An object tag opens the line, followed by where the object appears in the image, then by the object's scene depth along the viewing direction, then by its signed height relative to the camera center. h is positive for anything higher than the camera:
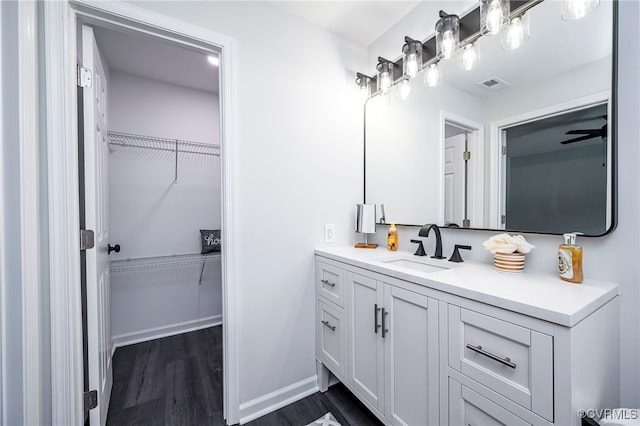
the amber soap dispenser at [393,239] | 1.76 -0.20
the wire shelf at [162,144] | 2.35 +0.66
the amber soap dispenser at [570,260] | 0.96 -0.19
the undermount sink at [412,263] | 1.42 -0.31
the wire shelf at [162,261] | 2.33 -0.49
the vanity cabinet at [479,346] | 0.72 -0.47
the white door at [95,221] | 1.24 -0.05
